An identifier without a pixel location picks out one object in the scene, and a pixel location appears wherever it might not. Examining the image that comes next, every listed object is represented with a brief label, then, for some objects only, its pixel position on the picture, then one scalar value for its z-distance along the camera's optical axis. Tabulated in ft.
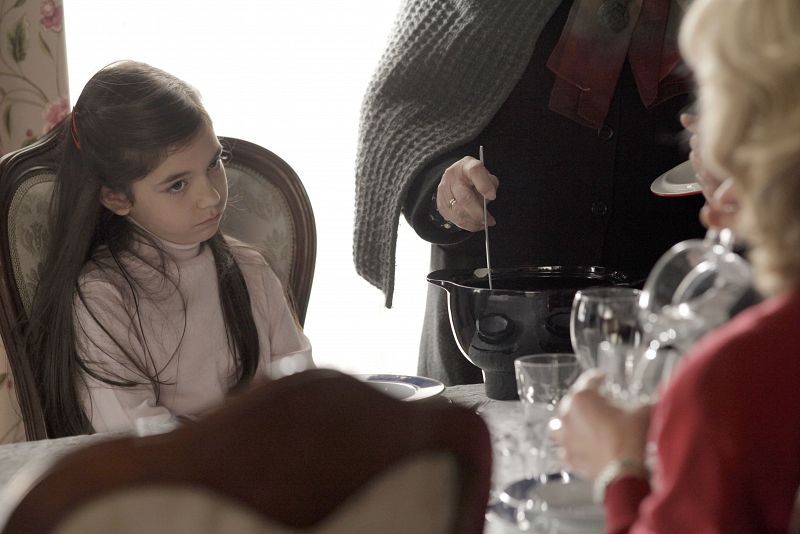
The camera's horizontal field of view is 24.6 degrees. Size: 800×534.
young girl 8.74
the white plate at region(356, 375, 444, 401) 7.75
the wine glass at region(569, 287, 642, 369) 6.44
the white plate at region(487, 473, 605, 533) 6.11
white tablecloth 6.86
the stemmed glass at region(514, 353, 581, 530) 6.60
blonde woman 5.37
